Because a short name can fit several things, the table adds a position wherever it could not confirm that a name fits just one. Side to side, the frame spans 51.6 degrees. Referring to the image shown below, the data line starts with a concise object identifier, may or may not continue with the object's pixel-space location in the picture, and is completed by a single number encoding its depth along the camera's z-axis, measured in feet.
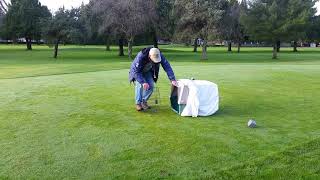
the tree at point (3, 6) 181.76
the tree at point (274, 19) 134.56
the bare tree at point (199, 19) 121.31
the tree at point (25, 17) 178.33
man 22.87
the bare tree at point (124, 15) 115.97
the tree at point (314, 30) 188.55
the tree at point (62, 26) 126.99
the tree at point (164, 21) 135.72
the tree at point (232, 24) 150.51
